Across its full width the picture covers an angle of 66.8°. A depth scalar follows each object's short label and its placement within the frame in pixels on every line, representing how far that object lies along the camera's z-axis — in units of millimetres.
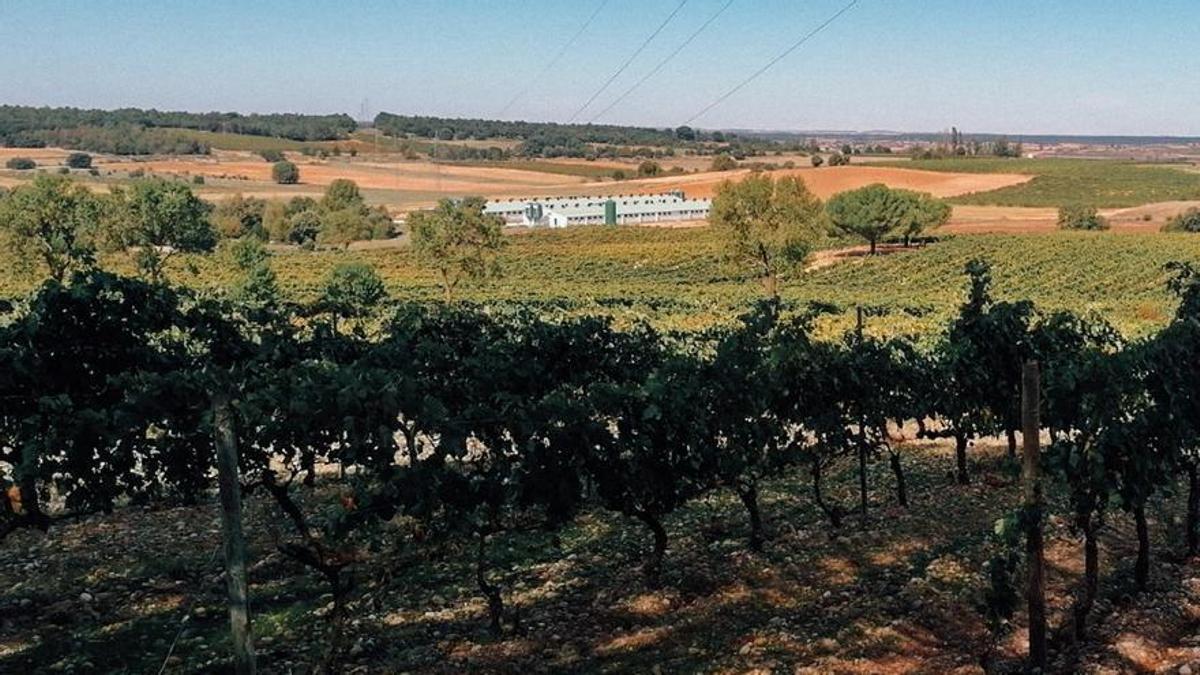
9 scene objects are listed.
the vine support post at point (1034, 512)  7172
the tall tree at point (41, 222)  47594
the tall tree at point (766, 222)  51156
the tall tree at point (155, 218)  52750
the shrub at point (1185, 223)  89962
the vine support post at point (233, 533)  5969
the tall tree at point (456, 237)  46656
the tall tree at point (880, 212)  85312
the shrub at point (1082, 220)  93188
